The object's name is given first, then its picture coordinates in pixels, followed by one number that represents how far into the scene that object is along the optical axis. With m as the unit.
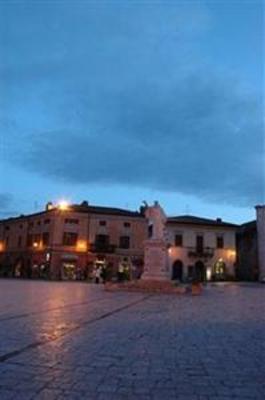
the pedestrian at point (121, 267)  54.42
